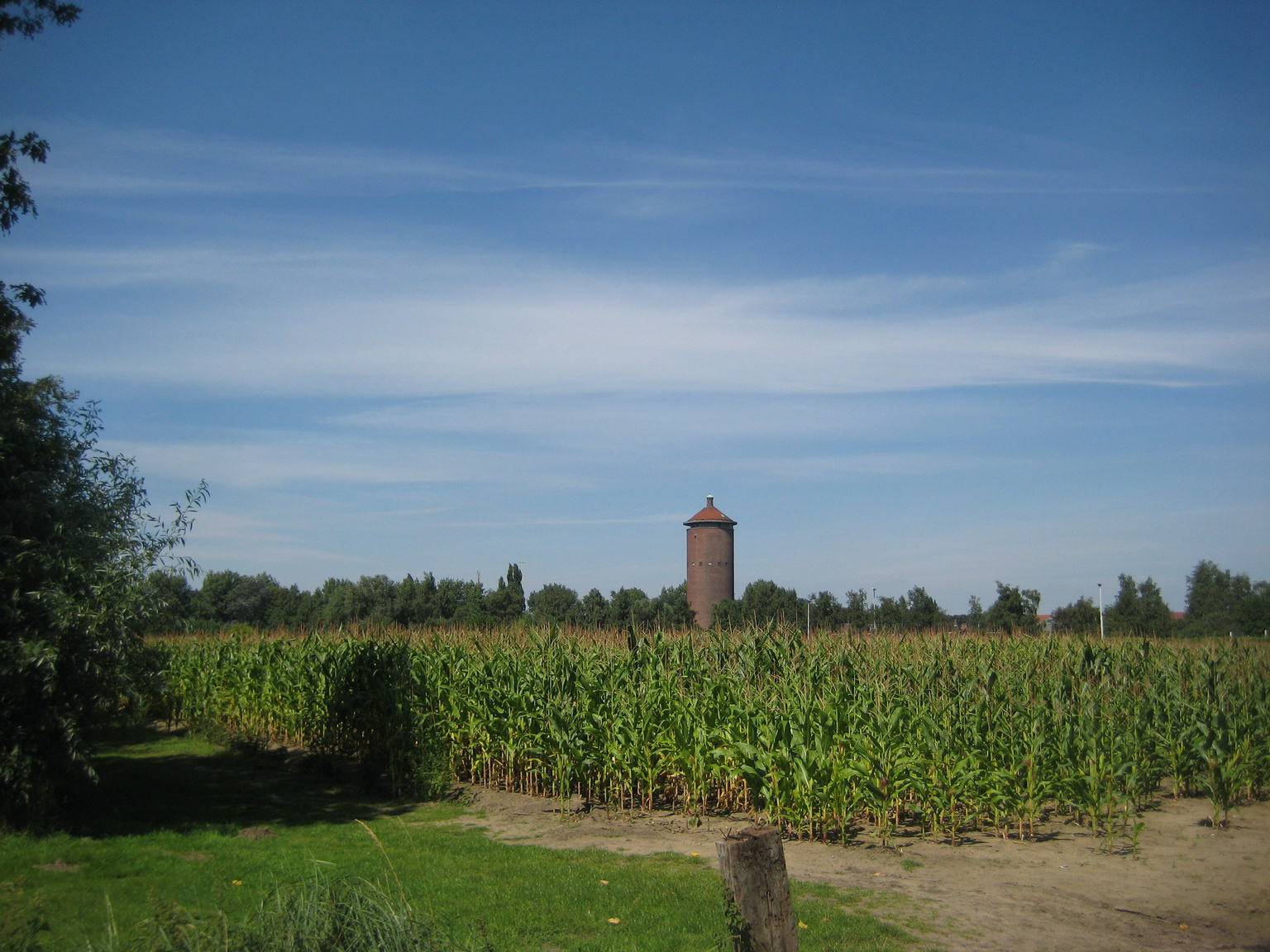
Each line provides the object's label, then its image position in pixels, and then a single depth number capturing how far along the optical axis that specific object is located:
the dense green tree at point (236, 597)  69.38
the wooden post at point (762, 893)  4.23
